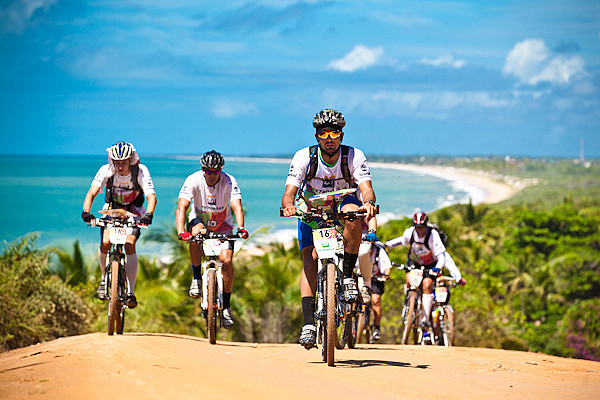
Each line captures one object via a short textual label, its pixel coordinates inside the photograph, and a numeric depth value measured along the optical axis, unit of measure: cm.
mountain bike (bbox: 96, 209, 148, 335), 1811
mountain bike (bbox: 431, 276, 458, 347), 2471
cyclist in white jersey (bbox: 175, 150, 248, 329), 1817
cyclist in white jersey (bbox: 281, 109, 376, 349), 1427
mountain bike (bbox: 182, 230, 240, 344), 1823
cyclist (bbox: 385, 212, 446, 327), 2405
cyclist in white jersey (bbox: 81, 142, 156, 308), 1821
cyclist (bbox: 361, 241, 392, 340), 2451
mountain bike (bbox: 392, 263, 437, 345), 2470
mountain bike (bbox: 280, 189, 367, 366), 1365
